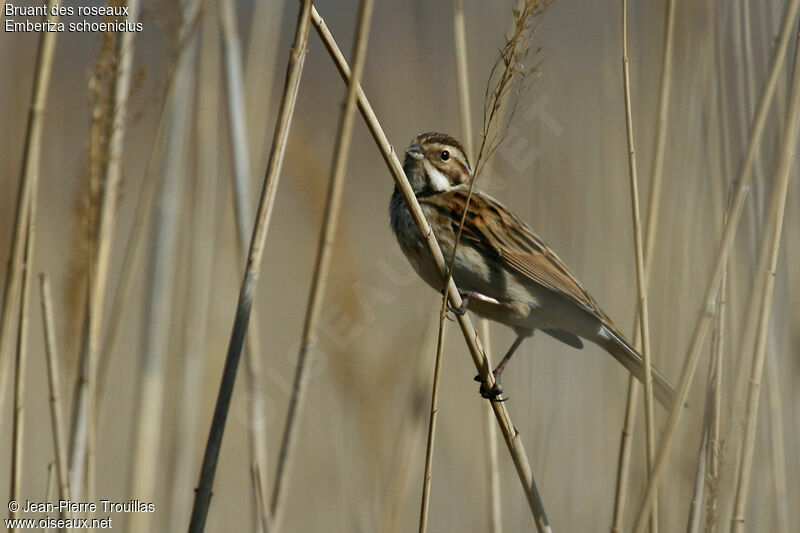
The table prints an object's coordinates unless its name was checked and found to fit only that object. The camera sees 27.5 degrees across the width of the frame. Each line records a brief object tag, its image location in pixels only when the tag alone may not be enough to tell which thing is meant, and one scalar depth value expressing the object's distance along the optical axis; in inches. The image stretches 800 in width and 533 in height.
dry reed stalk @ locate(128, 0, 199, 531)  223.8
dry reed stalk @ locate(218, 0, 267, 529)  222.5
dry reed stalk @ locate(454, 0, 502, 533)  205.0
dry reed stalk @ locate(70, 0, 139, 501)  178.1
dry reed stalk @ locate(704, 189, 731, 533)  173.2
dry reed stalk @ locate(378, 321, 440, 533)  229.3
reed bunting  238.2
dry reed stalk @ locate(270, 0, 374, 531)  147.6
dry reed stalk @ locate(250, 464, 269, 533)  184.7
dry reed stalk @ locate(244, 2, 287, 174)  252.7
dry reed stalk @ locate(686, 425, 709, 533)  184.5
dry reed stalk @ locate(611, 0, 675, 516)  175.3
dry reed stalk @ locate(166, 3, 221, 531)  238.4
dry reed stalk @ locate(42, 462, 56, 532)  198.1
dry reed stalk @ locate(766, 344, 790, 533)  224.1
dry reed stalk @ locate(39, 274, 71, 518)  176.7
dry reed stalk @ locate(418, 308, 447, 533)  148.3
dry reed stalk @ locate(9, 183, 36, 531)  166.1
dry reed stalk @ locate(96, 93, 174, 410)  197.5
